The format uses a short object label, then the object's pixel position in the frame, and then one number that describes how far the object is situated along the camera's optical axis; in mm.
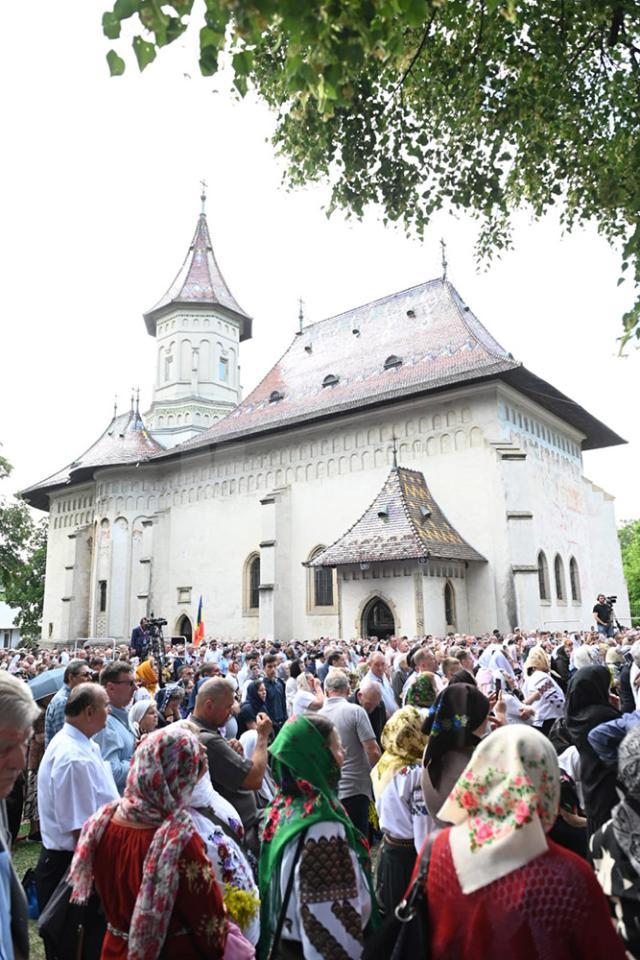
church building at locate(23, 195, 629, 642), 20656
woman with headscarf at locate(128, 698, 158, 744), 5438
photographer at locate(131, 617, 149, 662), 18531
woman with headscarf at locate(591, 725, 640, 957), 2561
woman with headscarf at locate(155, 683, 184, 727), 6488
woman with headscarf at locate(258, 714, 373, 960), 2701
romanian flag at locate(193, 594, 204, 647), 21469
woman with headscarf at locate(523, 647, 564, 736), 6738
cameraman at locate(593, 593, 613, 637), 17797
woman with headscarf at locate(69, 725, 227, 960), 2393
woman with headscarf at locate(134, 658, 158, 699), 11211
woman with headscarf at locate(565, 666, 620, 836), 3637
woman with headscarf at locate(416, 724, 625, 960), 1745
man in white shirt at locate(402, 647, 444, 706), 7312
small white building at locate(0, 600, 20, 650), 64562
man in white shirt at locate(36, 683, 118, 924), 3496
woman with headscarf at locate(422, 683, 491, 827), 2850
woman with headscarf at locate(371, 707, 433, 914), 3643
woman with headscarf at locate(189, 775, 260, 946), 2854
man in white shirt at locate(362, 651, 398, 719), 7389
